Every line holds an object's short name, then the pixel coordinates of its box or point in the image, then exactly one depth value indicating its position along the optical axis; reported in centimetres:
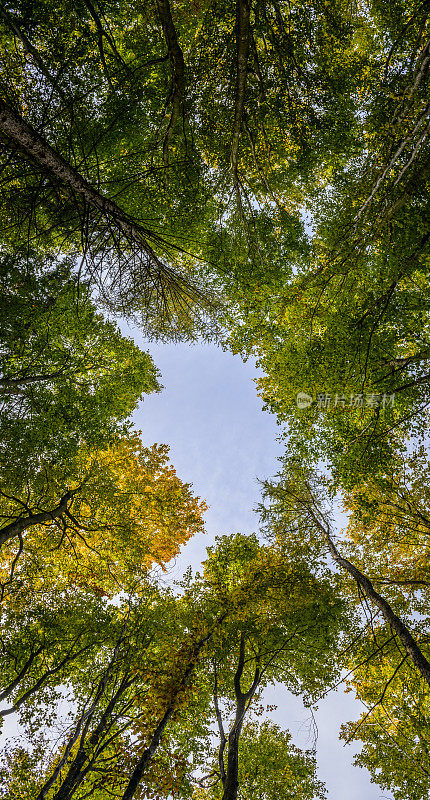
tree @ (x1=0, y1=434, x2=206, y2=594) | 852
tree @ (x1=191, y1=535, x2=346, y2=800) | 909
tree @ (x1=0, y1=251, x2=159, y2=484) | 750
